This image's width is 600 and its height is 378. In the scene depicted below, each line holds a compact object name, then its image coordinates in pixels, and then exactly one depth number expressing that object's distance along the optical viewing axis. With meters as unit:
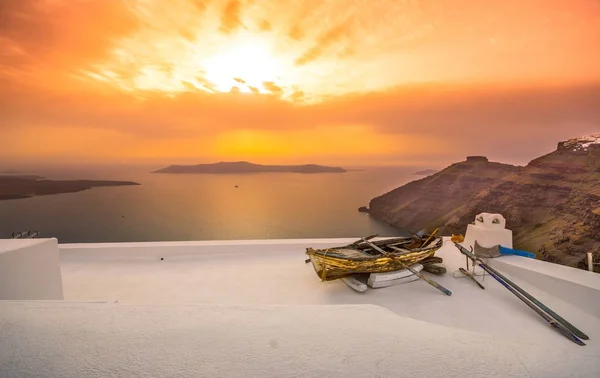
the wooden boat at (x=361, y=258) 3.83
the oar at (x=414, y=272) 3.78
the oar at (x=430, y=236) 4.64
